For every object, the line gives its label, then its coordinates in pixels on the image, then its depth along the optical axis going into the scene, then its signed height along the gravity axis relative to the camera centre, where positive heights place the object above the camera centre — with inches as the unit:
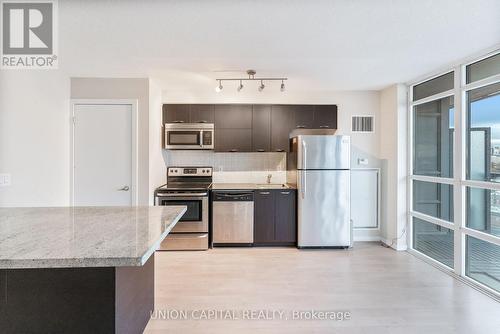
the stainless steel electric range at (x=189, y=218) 154.1 -29.4
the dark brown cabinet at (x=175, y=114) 169.3 +32.4
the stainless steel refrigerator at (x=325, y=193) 157.8 -15.4
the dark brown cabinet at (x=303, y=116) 173.2 +32.0
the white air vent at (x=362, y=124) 177.3 +27.7
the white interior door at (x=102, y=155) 144.1 +5.9
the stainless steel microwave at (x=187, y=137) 167.9 +18.2
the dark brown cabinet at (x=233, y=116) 171.6 +31.8
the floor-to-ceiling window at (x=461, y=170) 110.3 -1.6
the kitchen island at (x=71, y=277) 39.9 -19.3
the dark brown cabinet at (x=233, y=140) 172.2 +16.7
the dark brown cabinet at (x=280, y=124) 173.0 +26.9
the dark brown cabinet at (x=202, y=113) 170.4 +33.2
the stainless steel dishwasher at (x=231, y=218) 159.5 -30.3
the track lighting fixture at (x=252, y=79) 140.2 +46.7
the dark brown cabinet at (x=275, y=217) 161.8 -30.1
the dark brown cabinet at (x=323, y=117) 173.5 +31.5
